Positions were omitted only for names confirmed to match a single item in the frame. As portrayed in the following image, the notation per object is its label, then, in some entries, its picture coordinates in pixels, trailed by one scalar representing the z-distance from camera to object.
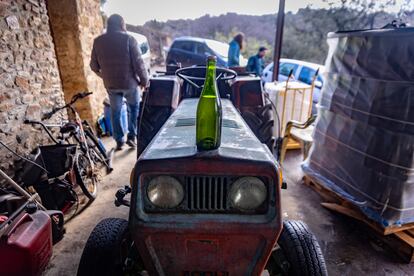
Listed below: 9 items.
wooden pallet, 2.19
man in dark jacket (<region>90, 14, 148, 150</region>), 3.79
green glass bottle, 1.17
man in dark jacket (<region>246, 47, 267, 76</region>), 5.77
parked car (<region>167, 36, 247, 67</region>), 8.05
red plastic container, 1.64
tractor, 1.12
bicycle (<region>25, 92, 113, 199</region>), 2.84
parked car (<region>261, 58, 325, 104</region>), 6.08
